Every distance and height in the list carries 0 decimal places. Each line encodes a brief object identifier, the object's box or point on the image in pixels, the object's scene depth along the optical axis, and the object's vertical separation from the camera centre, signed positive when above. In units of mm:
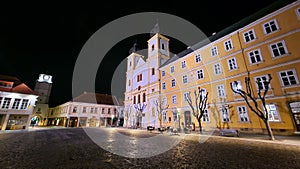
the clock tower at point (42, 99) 45700 +8111
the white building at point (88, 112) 37178 +2665
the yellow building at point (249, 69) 12953 +6030
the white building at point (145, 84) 30062 +8940
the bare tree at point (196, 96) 20484 +3323
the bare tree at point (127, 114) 36912 +1811
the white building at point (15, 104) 22922 +3328
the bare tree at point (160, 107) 25703 +2423
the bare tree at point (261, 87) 14233 +3381
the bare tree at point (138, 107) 31562 +2887
